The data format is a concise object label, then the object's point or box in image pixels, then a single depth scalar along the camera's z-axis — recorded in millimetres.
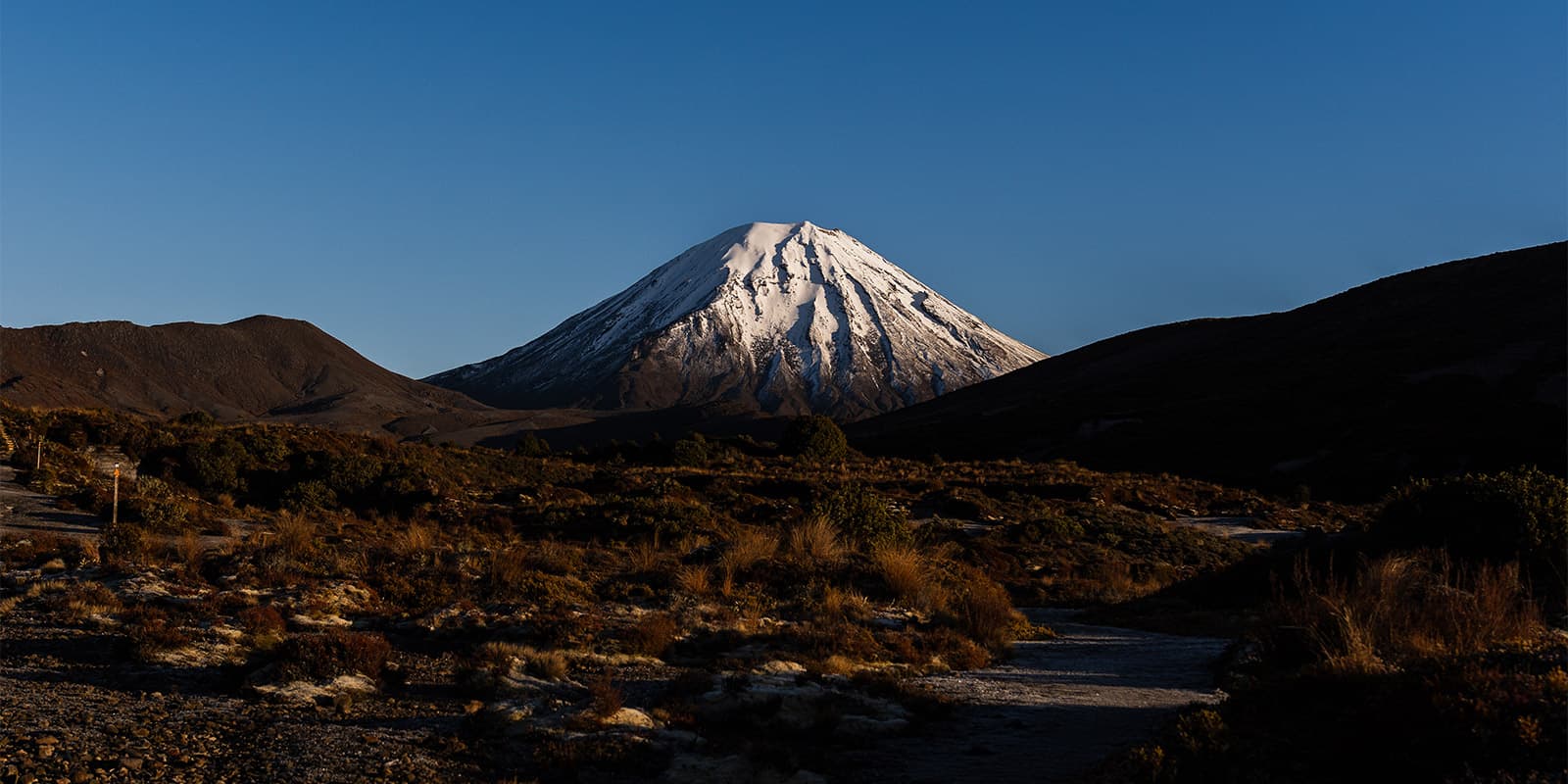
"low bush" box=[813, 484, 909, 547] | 21375
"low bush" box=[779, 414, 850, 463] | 52844
